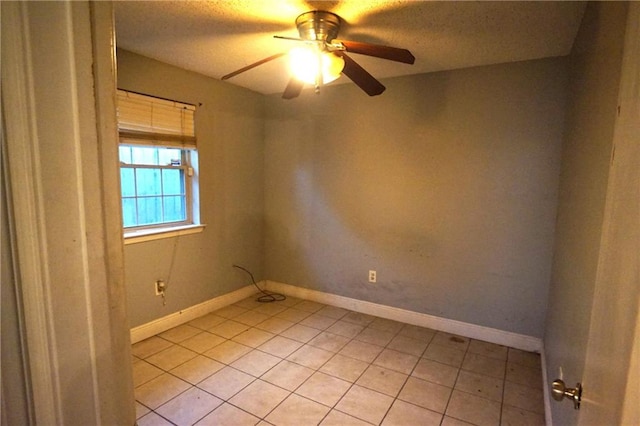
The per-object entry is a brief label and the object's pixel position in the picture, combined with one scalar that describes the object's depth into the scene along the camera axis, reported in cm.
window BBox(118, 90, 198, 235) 260
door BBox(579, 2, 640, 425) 55
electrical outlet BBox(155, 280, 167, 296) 286
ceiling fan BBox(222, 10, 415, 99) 182
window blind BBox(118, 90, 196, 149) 253
